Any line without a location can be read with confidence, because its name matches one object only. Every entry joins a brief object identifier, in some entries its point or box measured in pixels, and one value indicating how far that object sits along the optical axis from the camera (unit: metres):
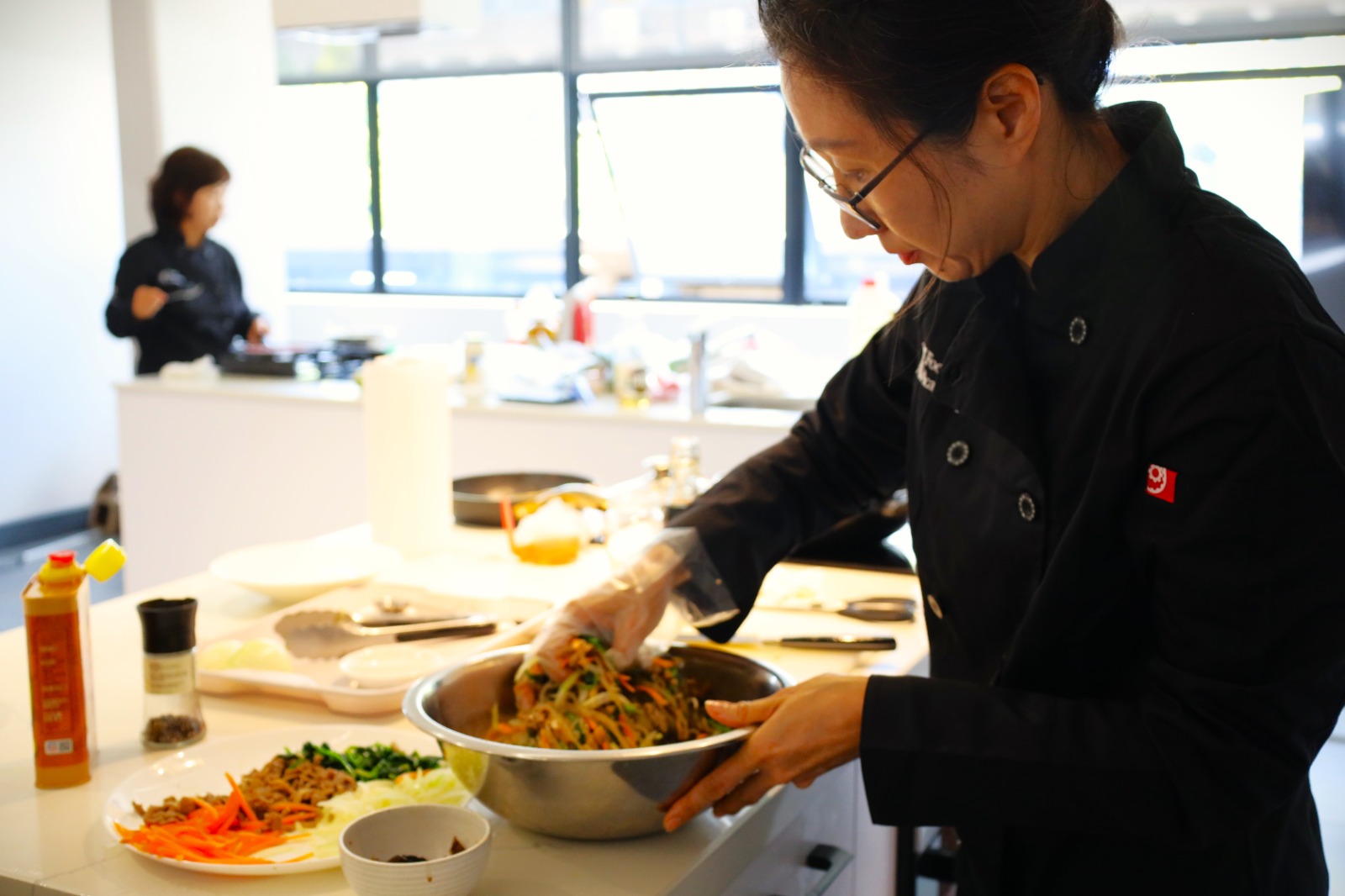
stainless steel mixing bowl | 0.96
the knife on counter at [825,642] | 1.48
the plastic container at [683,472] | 2.11
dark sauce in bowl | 0.94
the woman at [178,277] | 4.60
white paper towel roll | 2.04
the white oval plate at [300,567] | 1.70
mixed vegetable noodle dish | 1.09
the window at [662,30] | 7.10
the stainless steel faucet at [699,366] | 3.61
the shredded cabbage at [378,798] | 1.03
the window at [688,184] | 7.36
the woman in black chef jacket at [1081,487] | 0.85
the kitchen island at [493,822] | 0.98
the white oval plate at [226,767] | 0.98
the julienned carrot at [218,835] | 0.99
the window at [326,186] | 8.29
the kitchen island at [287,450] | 3.70
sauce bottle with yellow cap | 1.10
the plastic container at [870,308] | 3.39
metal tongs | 1.49
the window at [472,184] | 7.84
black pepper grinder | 1.18
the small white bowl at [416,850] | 0.88
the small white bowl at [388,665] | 1.34
